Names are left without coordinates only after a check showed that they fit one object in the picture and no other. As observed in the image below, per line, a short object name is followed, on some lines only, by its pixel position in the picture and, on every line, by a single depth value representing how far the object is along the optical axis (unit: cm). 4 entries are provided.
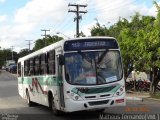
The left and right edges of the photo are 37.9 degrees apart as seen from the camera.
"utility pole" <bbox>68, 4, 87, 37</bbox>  2791
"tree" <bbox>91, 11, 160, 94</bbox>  1456
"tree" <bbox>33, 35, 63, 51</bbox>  4881
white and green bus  794
